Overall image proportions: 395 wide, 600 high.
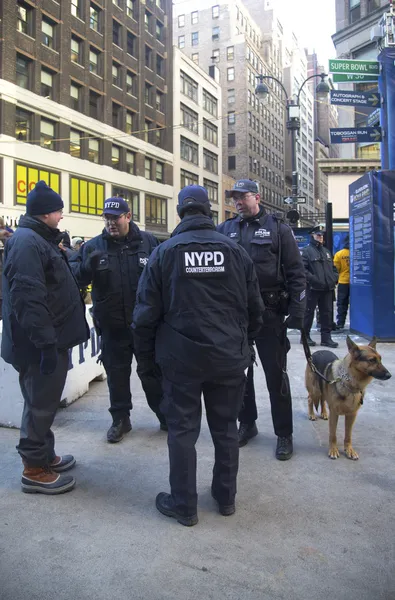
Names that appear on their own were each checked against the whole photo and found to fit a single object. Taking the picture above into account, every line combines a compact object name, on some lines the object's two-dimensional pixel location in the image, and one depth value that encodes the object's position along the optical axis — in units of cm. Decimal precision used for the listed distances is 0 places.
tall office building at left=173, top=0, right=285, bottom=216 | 6556
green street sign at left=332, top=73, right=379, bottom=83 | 984
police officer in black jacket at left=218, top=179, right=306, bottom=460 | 372
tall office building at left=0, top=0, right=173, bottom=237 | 2558
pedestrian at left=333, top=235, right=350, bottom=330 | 1009
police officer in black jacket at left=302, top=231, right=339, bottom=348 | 811
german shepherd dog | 353
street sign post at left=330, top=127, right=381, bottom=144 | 1007
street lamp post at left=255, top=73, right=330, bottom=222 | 1744
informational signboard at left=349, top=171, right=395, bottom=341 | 823
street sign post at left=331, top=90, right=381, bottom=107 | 984
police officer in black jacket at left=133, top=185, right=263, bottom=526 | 266
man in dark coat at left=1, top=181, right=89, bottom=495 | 293
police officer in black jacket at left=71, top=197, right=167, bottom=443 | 403
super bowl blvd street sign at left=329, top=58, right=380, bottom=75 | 977
